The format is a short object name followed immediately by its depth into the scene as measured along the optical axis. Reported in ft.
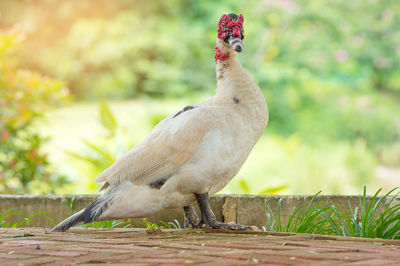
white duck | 17.63
